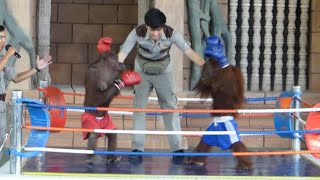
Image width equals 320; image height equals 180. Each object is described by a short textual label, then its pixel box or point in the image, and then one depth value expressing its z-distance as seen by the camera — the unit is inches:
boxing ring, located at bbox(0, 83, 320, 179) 620.5
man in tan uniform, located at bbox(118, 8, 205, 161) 687.9
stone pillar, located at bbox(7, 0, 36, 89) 848.2
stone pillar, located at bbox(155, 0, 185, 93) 857.1
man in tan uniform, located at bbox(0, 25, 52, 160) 641.1
